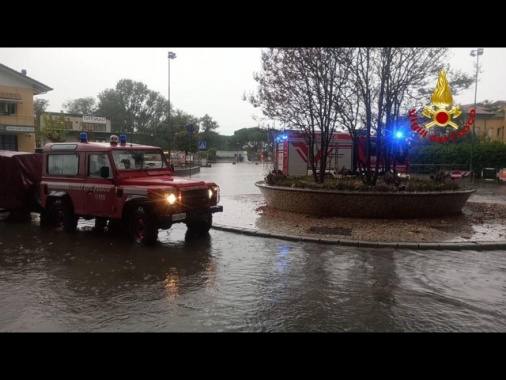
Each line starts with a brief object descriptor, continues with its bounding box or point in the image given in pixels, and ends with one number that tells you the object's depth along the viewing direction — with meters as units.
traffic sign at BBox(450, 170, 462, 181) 17.28
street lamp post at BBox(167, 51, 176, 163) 31.81
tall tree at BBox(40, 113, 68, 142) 49.25
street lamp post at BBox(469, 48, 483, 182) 32.42
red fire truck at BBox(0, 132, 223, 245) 8.88
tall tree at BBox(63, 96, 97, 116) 100.62
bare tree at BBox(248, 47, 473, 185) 14.30
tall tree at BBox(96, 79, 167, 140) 93.06
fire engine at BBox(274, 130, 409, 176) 24.09
